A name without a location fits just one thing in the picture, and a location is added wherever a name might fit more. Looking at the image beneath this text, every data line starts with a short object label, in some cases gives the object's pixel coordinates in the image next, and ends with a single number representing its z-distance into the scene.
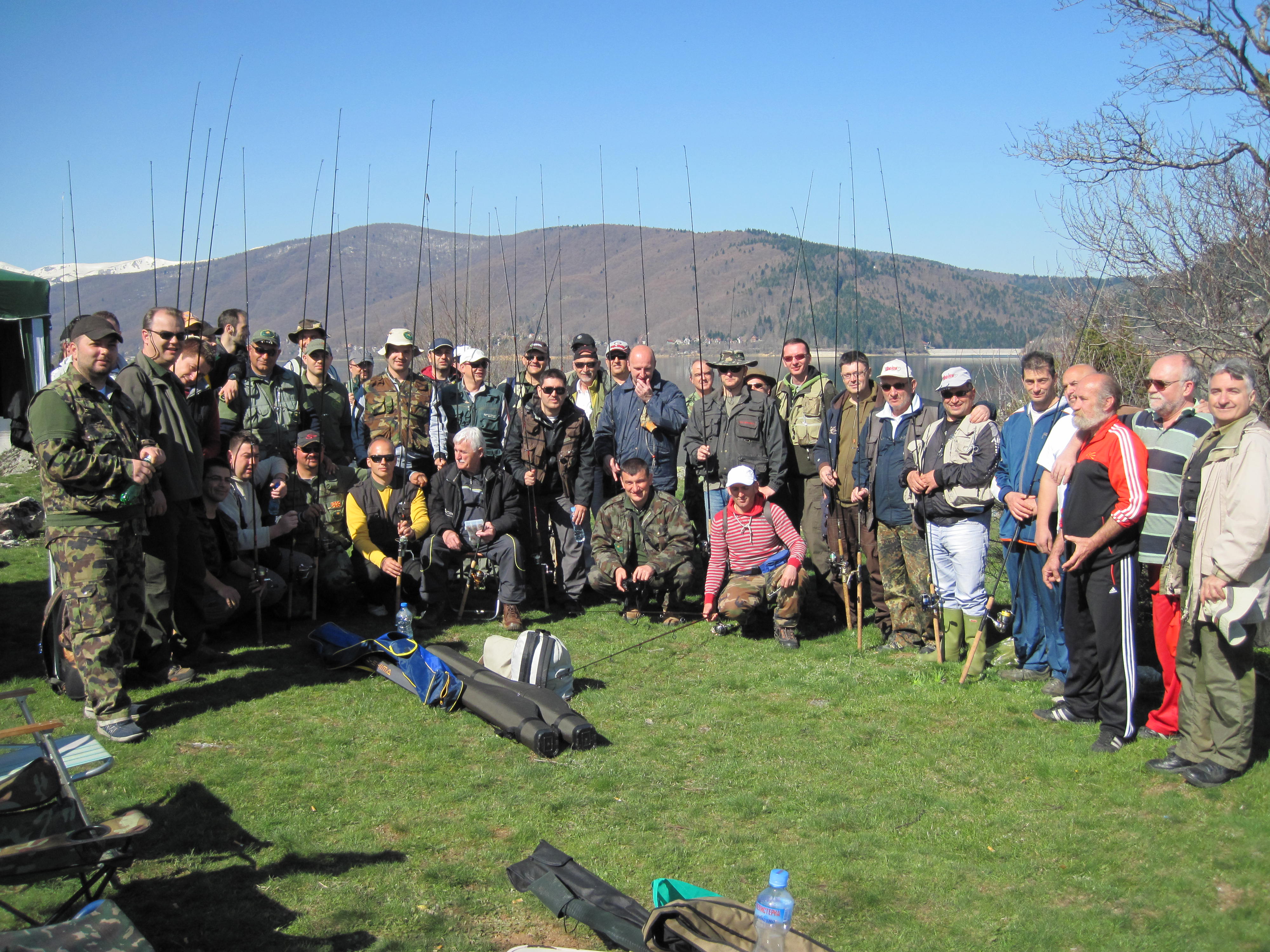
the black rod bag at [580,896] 3.27
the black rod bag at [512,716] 4.96
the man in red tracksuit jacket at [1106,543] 4.84
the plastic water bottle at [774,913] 2.82
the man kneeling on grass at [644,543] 7.52
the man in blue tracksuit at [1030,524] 5.98
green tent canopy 6.89
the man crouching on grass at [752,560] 7.01
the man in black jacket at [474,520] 7.45
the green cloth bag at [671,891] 3.24
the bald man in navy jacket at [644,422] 7.92
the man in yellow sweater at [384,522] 7.55
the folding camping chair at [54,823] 3.03
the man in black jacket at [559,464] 7.88
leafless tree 12.78
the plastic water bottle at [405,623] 6.49
